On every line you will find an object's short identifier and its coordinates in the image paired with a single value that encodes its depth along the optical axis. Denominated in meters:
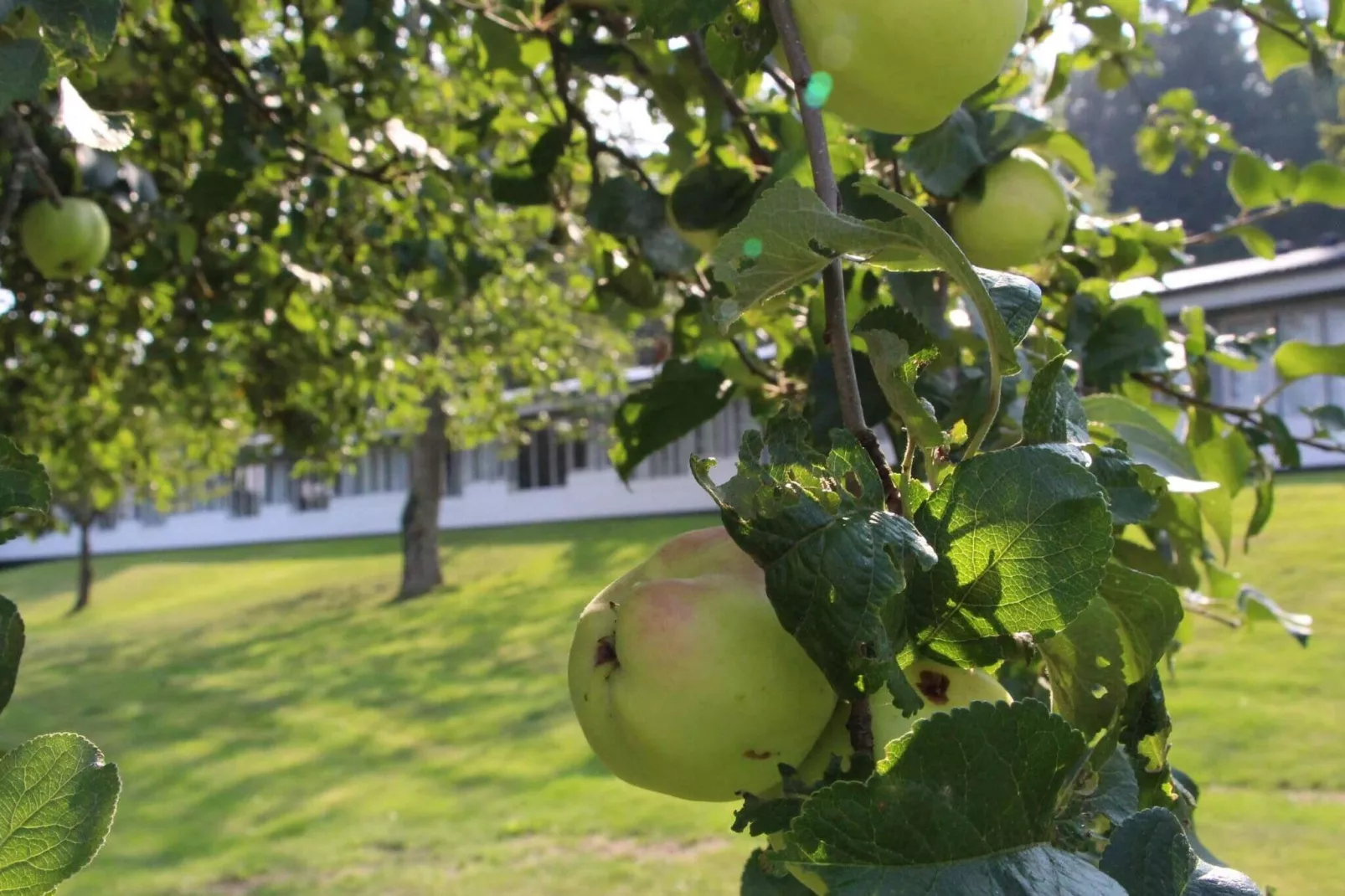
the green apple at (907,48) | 0.81
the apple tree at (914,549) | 0.53
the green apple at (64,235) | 2.20
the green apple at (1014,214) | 1.27
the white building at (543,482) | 11.93
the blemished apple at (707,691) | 0.70
